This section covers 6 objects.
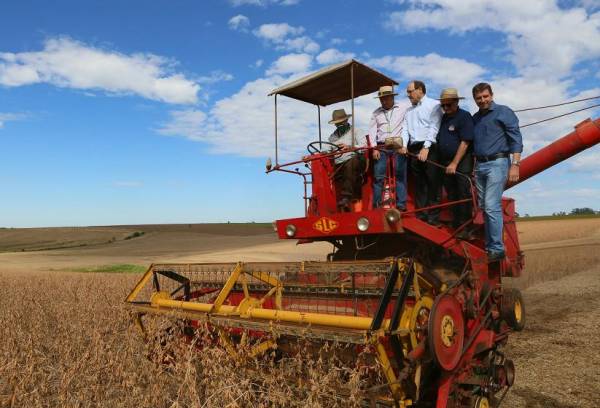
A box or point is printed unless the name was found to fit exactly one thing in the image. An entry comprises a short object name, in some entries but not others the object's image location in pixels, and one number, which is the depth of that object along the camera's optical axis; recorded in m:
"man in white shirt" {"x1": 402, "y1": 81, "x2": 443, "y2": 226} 5.63
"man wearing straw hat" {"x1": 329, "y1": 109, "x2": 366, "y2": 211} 5.89
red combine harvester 3.46
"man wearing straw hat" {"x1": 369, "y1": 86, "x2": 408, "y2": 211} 5.45
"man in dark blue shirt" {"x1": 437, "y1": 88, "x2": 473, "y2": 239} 5.46
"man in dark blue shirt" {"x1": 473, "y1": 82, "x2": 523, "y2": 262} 5.02
